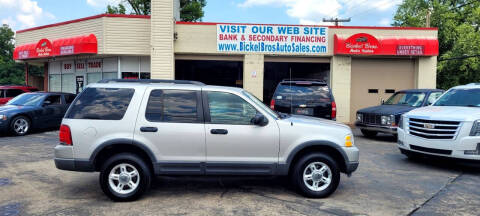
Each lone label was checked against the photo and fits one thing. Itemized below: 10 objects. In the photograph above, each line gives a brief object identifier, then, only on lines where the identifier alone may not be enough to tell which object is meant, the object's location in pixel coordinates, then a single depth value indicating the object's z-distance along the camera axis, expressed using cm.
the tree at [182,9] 4053
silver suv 481
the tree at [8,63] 5284
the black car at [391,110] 1026
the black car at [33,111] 1107
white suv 655
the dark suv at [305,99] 888
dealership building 1568
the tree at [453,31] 3169
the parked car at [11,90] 1502
